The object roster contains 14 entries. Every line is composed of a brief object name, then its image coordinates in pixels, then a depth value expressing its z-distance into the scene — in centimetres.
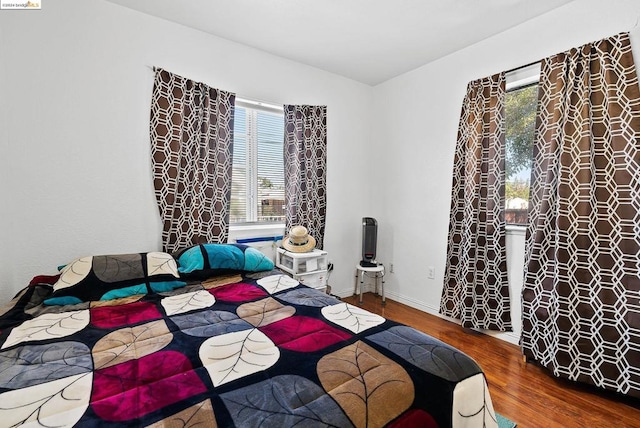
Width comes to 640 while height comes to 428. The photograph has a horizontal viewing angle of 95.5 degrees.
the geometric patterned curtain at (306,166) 316
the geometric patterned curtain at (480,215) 253
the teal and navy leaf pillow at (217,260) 210
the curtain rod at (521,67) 231
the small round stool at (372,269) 329
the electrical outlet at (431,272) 313
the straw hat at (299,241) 283
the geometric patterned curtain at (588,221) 184
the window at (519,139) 246
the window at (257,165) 294
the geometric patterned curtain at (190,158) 239
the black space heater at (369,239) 345
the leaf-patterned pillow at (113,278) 169
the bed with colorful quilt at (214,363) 85
